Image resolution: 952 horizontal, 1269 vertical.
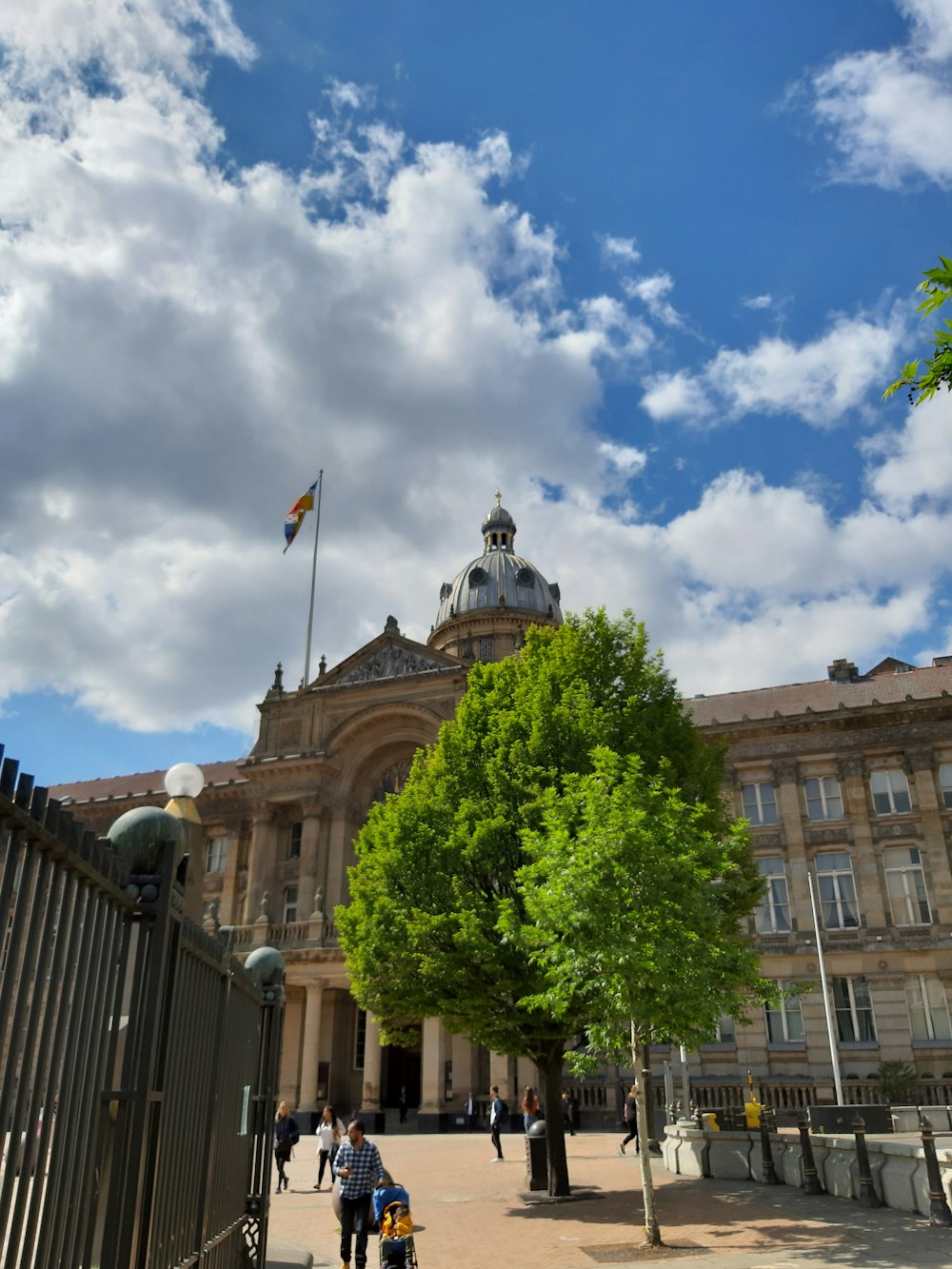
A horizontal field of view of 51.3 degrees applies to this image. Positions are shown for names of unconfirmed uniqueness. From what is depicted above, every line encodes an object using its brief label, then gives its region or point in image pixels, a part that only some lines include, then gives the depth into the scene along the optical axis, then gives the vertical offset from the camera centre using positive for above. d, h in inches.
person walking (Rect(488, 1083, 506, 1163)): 1055.0 -44.2
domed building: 1657.2 +427.2
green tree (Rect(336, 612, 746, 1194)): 788.6 +195.9
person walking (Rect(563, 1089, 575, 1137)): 1314.0 -47.5
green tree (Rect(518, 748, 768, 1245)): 623.8 +89.3
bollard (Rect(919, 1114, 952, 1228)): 544.1 -61.5
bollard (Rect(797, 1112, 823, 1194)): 698.8 -63.4
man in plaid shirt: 465.1 -46.4
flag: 2007.9 +1041.5
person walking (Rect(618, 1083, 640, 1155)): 1083.2 -46.9
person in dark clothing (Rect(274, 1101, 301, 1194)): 840.9 -51.7
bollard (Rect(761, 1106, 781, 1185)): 764.6 -65.1
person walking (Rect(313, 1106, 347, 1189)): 855.7 -50.8
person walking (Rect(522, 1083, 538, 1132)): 976.9 -30.5
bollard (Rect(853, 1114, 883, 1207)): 627.8 -61.7
